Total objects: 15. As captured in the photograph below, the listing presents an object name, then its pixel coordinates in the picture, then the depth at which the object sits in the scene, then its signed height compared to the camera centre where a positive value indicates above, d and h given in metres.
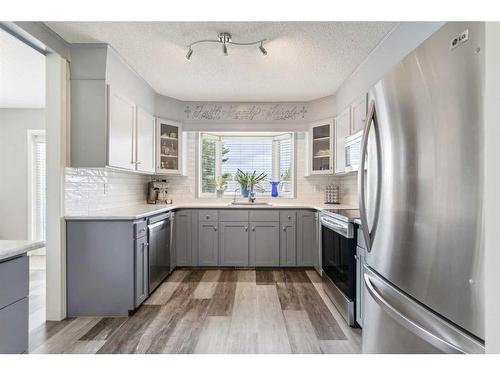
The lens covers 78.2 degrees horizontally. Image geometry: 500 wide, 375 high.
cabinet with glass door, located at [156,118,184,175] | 4.15 +0.54
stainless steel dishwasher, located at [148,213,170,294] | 3.11 -0.69
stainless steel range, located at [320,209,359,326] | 2.44 -0.65
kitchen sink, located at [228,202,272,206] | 4.48 -0.26
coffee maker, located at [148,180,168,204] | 4.41 -0.09
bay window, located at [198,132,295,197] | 4.89 +0.42
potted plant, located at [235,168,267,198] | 4.77 +0.06
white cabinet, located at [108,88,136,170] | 2.81 +0.53
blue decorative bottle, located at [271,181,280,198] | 4.81 -0.04
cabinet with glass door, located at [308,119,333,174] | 4.12 +0.55
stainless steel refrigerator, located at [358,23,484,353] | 0.77 -0.04
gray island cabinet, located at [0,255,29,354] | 1.23 -0.50
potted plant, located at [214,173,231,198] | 4.81 +0.05
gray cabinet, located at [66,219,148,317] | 2.62 -0.70
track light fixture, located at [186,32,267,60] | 2.51 +1.22
